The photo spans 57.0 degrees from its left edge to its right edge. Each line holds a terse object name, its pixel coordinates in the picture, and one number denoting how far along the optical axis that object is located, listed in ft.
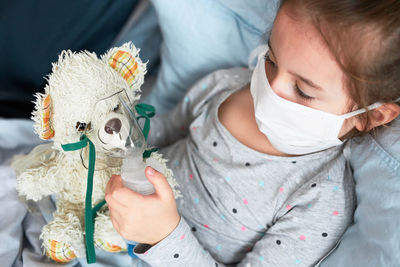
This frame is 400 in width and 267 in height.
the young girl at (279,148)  2.11
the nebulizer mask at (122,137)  2.08
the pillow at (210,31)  3.35
